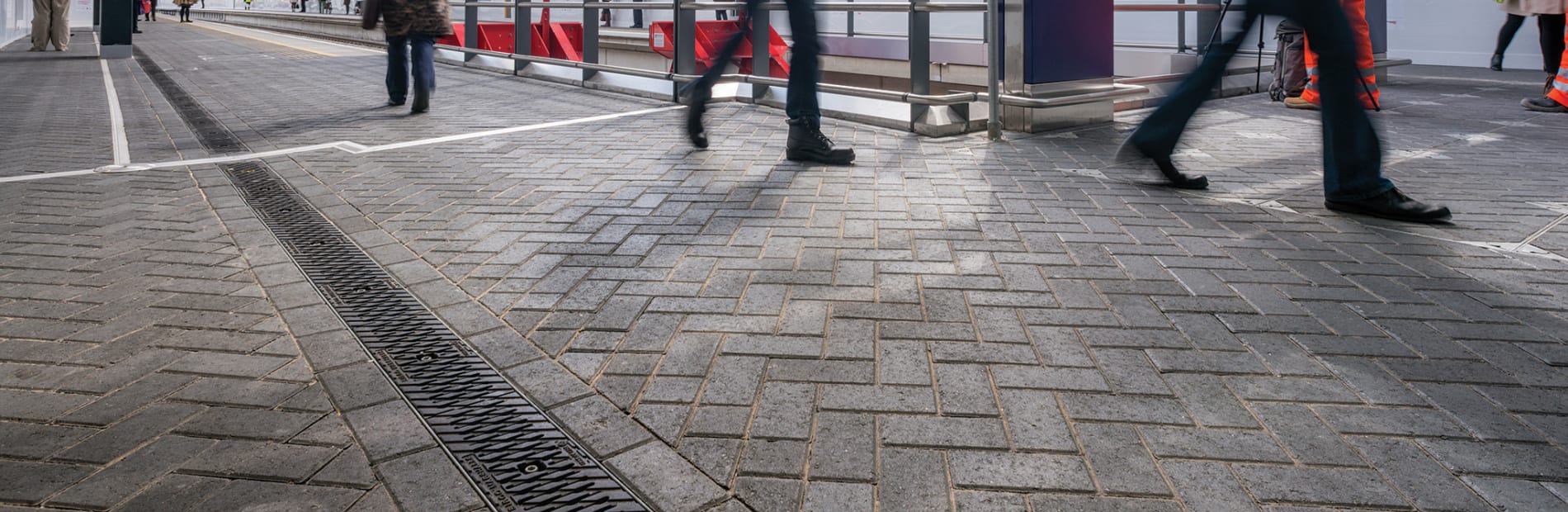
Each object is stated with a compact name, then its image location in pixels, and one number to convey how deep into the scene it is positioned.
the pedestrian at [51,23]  17.67
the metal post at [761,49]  9.05
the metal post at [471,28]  13.86
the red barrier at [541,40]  17.62
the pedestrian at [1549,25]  8.38
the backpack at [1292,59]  8.51
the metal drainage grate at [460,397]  2.05
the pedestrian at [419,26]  8.42
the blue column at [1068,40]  7.02
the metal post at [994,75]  6.50
